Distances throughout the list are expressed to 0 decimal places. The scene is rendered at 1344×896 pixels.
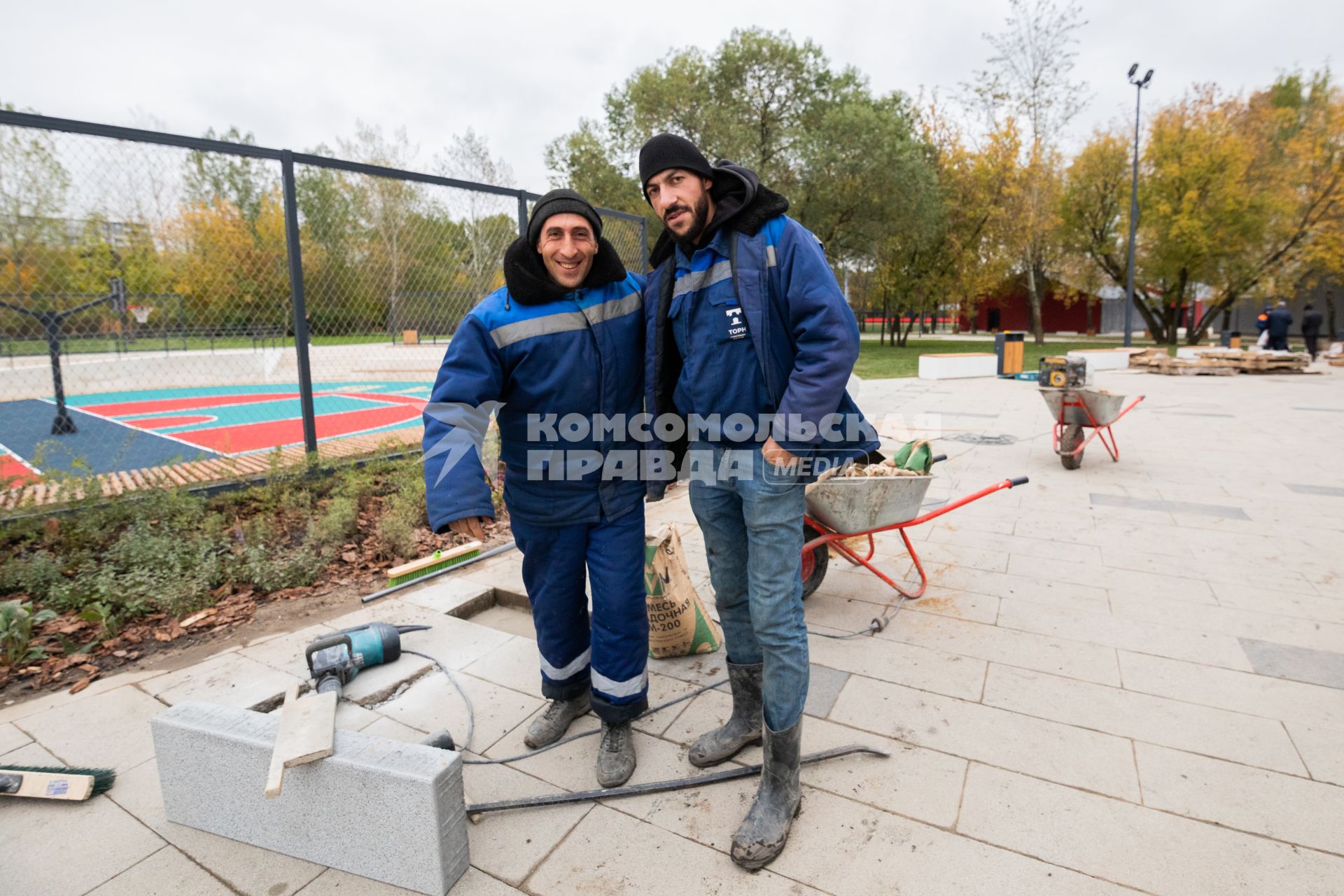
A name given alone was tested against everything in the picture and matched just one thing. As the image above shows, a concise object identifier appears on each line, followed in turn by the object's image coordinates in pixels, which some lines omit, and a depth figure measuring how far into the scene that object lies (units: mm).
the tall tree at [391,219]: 6008
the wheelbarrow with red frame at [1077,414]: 6215
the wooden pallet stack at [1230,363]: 16375
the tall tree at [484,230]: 6344
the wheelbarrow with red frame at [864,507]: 3088
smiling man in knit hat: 2094
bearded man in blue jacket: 1833
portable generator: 6195
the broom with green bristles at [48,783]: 2037
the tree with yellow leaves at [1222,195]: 23953
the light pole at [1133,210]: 20453
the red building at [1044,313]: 44844
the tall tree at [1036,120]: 24688
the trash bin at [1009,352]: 16688
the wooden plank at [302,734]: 1695
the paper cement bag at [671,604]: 2848
